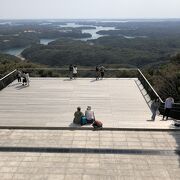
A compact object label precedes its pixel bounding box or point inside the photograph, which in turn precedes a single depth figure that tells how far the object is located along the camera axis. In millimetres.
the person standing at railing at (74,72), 12144
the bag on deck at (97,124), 6992
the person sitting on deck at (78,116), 7236
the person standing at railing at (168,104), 7608
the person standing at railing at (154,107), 7584
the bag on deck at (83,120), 7204
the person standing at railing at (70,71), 12015
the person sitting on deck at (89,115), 7278
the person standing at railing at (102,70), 12228
